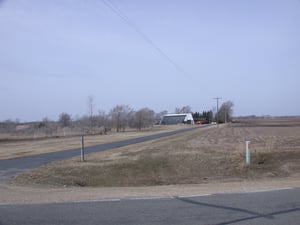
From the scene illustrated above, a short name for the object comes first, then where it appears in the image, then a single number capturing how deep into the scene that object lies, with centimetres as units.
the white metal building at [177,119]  17514
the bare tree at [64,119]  11991
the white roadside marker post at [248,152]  1714
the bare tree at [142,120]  11202
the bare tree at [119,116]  10706
